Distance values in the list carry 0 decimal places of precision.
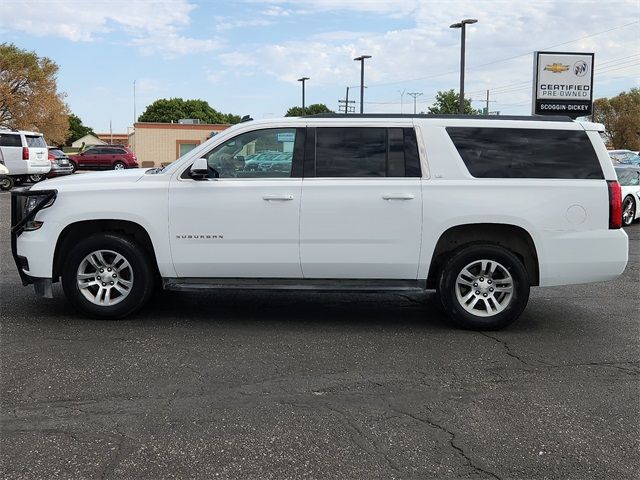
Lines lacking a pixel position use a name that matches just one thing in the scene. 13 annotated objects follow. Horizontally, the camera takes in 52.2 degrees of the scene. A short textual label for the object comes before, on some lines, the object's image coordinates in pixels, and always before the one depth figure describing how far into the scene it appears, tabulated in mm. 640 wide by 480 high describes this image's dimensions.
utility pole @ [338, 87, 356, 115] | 70138
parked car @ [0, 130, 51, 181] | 23828
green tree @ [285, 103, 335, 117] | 91875
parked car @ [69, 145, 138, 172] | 40500
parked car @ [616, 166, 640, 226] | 15125
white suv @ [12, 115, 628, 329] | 5945
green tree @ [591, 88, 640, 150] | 84250
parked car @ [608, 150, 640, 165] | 30334
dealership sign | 28031
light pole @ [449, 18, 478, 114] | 28016
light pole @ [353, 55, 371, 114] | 39725
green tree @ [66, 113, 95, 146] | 109481
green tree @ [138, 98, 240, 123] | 96125
